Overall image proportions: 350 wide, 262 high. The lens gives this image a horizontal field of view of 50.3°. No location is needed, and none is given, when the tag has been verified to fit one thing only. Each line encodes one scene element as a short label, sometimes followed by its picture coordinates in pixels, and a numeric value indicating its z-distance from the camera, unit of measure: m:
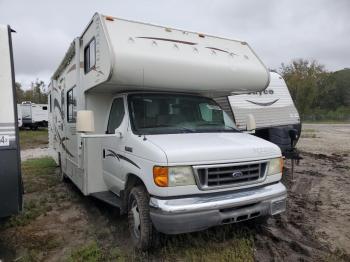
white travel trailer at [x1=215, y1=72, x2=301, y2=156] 9.74
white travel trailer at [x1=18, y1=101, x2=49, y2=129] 33.75
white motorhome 4.39
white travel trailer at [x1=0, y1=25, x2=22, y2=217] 4.57
